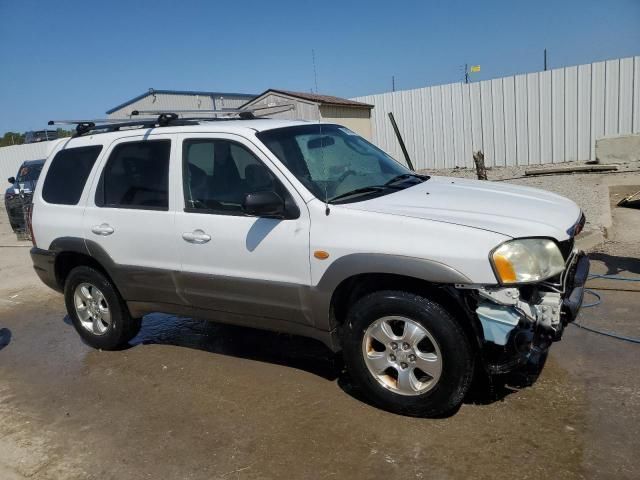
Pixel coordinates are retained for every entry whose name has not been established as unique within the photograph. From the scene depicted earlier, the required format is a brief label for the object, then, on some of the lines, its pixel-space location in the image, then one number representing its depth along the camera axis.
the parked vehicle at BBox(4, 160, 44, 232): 12.93
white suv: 3.27
